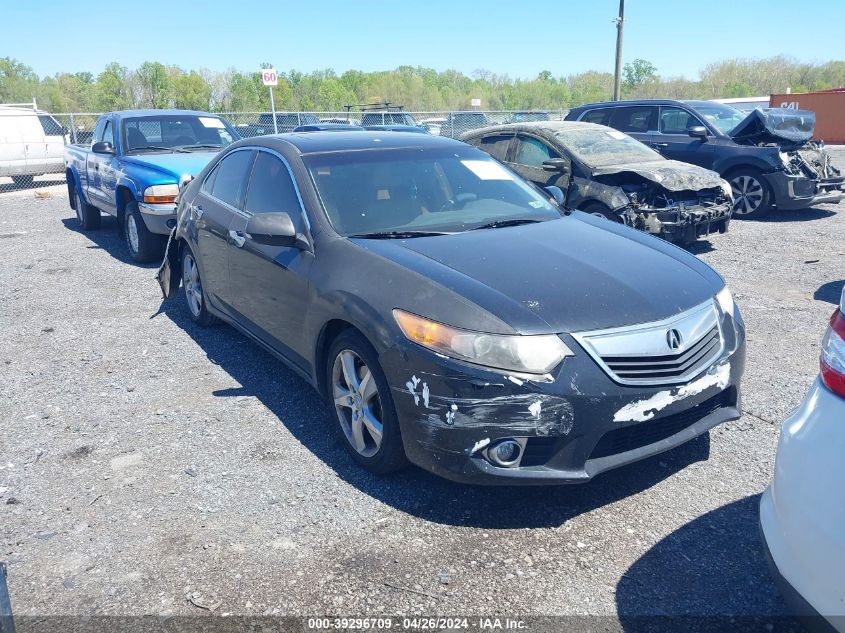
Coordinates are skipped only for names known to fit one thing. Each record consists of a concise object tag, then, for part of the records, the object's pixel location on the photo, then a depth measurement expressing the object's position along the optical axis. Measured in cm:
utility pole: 2484
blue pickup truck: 792
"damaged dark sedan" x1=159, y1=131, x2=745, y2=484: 290
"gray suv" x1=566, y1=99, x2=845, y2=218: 1020
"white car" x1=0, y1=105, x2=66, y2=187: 1670
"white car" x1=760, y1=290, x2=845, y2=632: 177
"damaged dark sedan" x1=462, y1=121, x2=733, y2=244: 782
